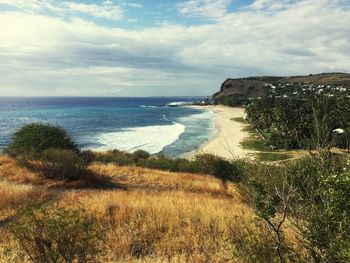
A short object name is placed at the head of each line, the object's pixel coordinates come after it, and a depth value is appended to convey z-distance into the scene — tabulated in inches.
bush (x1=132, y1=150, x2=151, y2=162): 1708.3
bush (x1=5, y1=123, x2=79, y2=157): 1091.3
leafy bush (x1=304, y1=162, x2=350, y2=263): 192.9
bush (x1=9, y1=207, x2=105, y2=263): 279.9
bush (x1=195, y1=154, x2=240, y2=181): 1181.1
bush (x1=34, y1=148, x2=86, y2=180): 852.0
